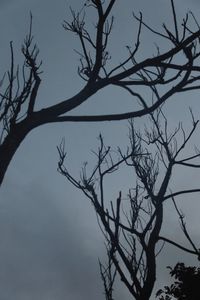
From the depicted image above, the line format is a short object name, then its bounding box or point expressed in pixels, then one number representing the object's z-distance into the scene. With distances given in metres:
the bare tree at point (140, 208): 4.91
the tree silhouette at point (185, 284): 11.11
